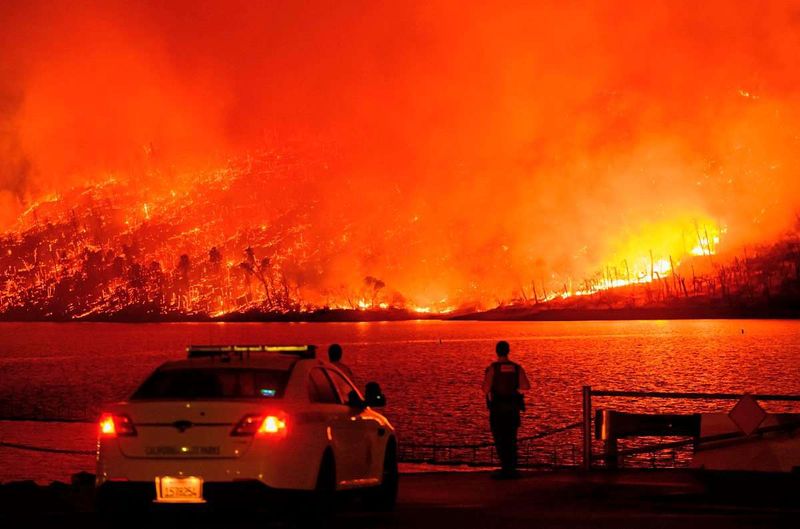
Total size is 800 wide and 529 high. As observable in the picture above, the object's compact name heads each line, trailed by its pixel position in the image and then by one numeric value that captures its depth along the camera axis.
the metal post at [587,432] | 20.28
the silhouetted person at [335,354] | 20.60
